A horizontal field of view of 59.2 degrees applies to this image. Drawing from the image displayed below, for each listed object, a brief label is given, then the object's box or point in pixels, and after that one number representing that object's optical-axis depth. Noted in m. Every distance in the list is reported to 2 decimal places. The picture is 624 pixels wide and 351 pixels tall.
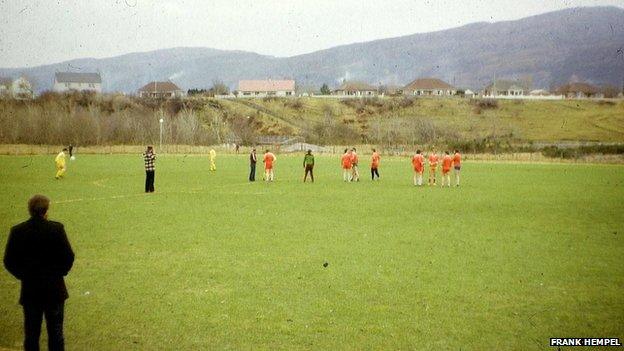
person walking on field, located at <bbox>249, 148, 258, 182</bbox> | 31.98
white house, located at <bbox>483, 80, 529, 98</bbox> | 170.25
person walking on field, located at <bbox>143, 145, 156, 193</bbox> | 24.78
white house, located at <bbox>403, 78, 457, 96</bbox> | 164.12
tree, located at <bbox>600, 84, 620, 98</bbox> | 150.14
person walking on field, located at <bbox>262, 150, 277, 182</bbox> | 31.96
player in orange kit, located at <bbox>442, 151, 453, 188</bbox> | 29.85
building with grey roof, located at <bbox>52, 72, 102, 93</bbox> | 168.50
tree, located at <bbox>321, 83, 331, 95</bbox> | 156.75
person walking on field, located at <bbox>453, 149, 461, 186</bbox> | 30.92
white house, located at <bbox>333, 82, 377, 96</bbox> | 170.00
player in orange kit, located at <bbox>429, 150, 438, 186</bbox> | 30.67
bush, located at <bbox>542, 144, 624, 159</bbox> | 59.32
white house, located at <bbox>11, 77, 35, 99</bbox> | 119.94
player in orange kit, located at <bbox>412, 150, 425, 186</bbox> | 30.09
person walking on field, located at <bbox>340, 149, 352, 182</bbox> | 32.75
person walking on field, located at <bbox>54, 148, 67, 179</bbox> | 32.19
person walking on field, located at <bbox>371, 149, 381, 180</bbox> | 33.84
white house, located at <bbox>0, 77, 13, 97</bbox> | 114.25
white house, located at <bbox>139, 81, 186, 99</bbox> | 159.12
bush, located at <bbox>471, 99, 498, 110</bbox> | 117.79
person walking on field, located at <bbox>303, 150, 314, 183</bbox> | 32.00
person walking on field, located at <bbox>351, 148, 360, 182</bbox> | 32.94
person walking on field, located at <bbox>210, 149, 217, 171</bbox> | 39.62
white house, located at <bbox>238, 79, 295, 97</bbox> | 159.00
